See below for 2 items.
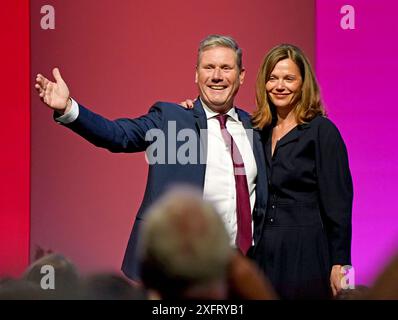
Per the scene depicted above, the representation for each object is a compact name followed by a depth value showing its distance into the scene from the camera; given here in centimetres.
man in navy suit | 474
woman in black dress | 490
